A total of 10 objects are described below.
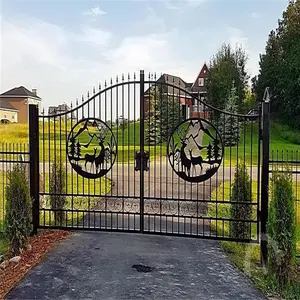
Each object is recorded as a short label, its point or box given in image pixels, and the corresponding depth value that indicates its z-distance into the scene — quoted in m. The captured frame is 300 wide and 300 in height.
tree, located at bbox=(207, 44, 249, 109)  25.81
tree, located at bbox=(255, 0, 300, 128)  27.06
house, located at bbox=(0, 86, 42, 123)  35.99
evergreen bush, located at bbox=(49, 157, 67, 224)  5.44
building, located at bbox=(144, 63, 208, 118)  30.88
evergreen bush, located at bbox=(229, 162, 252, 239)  4.84
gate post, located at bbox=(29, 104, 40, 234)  4.93
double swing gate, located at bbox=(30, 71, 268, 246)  4.72
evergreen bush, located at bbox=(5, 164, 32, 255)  4.42
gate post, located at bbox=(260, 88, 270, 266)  4.22
